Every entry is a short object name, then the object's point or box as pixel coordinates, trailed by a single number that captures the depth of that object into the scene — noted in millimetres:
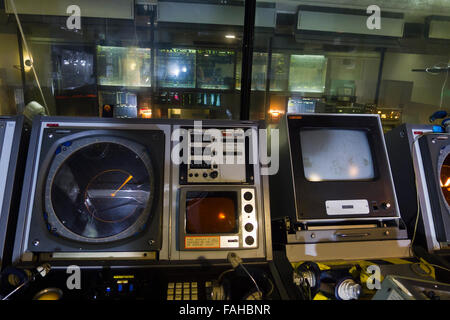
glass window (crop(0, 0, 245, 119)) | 3223
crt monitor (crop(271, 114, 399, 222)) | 1173
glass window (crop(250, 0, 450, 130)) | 3361
